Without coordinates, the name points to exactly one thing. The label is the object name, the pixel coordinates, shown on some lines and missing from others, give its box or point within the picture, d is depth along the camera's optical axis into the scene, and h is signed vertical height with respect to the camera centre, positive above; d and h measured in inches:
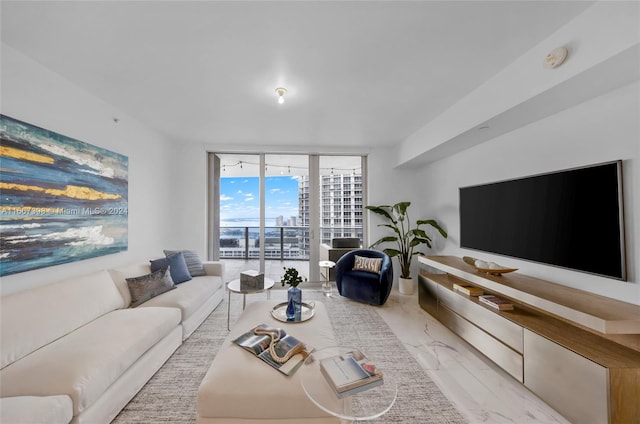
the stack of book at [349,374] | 49.9 -34.7
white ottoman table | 49.9 -37.7
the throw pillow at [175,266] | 114.6 -23.4
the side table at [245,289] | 106.7 -31.9
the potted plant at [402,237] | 156.6 -13.8
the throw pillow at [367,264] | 143.1 -28.5
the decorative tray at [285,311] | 84.0 -35.1
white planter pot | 158.1 -45.5
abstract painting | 69.6 +6.9
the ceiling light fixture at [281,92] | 91.0 +48.7
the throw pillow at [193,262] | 131.6 -24.7
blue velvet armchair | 132.3 -36.5
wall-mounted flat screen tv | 64.3 -0.8
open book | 57.3 -34.5
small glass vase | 86.0 -31.2
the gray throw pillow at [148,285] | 95.7 -28.2
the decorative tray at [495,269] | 88.4 -20.0
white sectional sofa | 49.3 -33.9
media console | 51.4 -33.4
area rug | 62.4 -50.9
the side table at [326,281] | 151.5 -42.3
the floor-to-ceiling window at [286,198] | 175.3 +14.9
